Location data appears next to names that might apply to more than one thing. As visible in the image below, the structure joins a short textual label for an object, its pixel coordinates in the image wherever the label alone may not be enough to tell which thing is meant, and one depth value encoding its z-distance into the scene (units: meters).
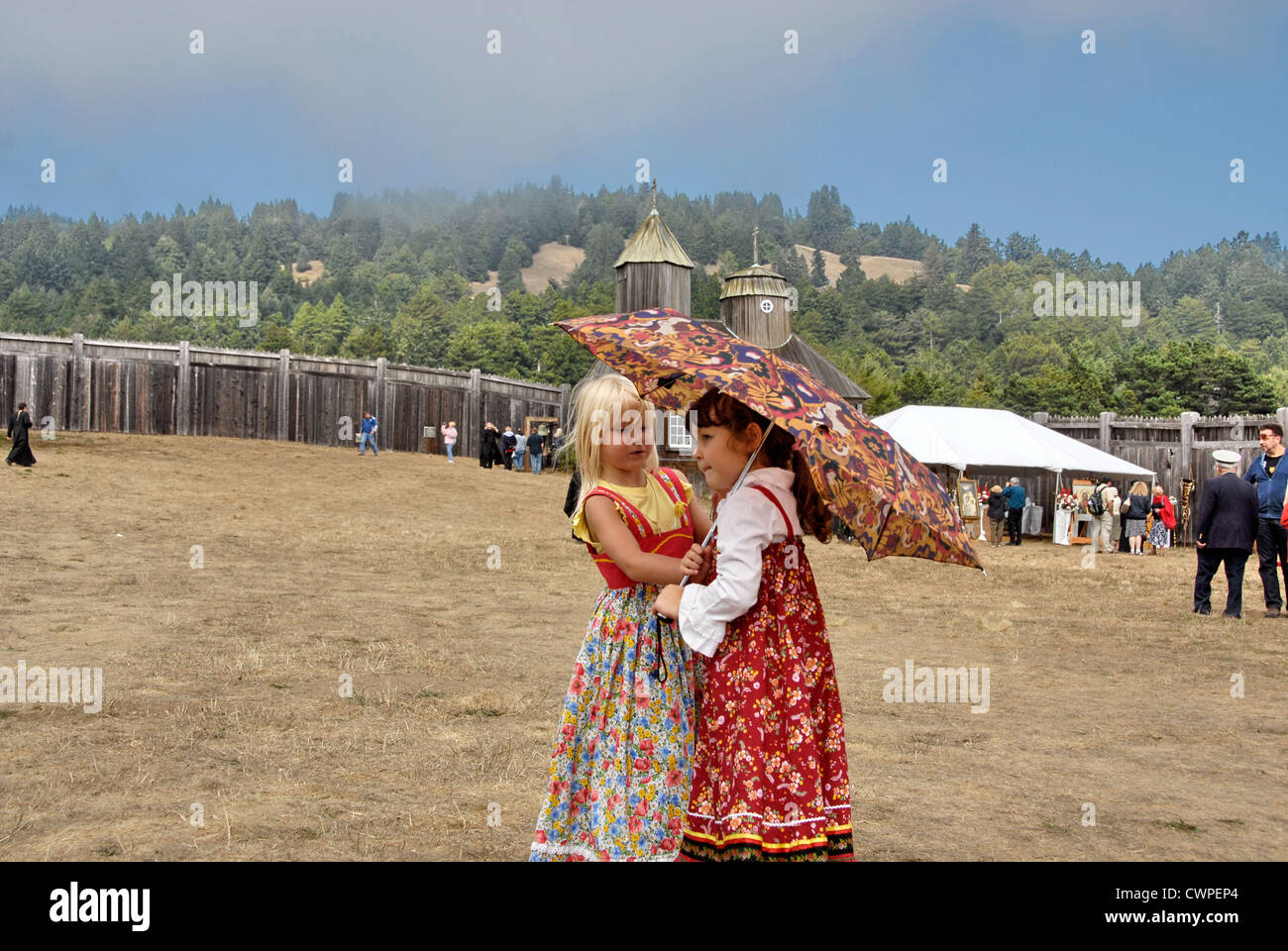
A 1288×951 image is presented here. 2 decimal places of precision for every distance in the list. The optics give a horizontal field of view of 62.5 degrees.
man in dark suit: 12.02
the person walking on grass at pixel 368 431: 30.31
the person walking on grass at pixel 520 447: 33.12
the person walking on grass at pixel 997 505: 26.66
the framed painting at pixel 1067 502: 27.39
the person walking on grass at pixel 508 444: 33.25
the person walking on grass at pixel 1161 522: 25.19
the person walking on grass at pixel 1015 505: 26.75
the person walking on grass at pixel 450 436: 32.47
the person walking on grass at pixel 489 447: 32.12
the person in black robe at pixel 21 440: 20.62
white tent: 26.36
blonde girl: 3.39
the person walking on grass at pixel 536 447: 32.97
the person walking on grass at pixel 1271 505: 12.02
